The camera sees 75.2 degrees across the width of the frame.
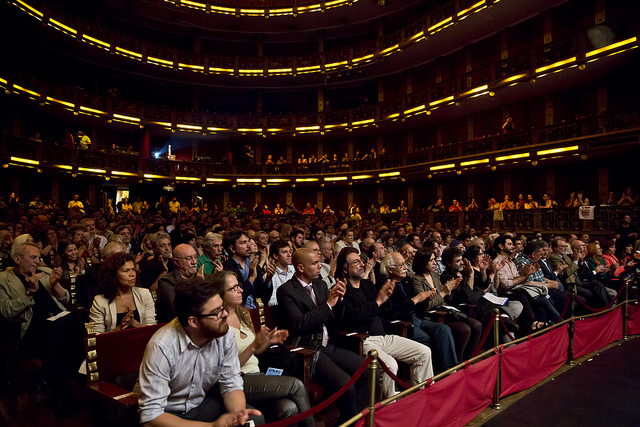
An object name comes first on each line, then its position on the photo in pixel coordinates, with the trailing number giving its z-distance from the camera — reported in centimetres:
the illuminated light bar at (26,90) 1328
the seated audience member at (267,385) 215
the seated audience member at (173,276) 312
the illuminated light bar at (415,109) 1588
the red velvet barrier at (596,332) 447
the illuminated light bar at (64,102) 1461
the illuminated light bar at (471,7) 1299
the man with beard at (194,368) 174
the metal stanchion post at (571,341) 430
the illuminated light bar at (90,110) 1568
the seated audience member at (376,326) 310
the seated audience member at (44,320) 283
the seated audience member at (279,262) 376
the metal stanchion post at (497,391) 327
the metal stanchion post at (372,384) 218
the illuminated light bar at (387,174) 1708
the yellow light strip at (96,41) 1510
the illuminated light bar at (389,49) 1624
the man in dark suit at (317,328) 265
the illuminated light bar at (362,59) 1723
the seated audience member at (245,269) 374
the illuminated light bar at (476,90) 1382
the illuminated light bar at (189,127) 1871
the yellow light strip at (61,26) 1400
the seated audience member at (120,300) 273
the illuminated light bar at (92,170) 1548
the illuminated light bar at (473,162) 1390
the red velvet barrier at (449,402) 237
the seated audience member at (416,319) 356
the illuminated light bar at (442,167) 1494
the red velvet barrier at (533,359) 343
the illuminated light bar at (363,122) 1775
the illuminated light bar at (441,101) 1489
